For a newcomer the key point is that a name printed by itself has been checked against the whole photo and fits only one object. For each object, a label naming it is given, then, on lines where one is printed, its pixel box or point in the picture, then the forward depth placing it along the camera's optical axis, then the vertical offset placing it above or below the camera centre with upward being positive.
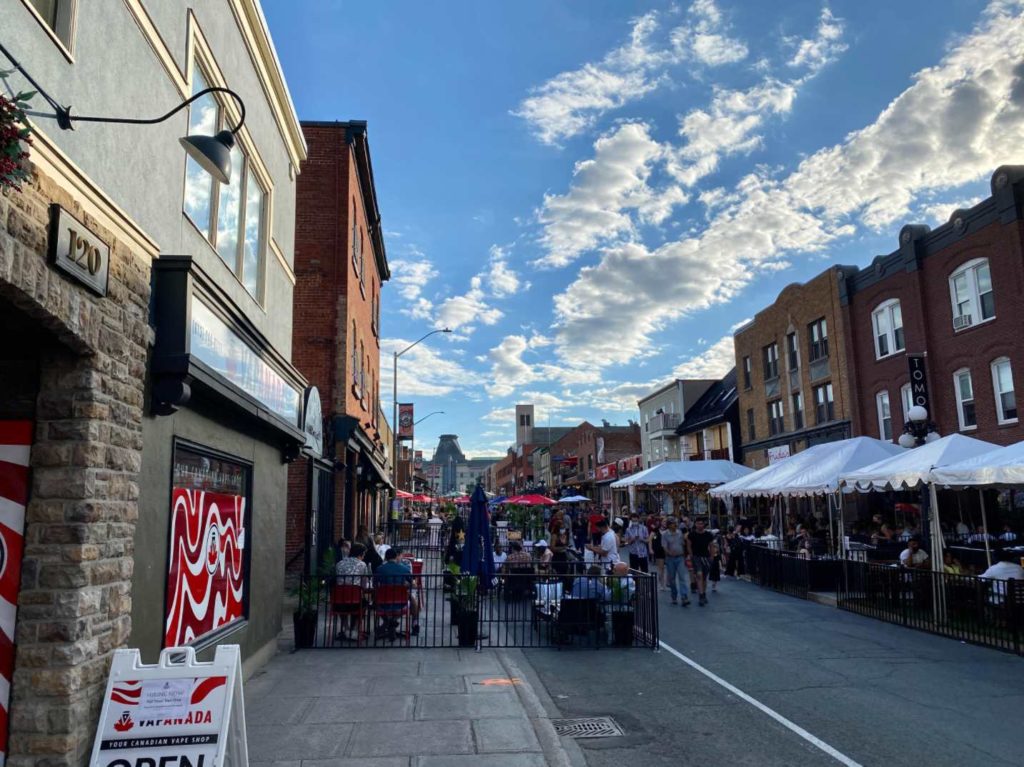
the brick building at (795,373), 29.80 +5.79
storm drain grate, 6.94 -2.03
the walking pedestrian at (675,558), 15.12 -1.03
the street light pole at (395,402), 36.81 +5.61
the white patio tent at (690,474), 24.36 +1.12
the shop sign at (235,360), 6.62 +1.66
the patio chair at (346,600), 11.16 -1.23
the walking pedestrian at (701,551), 15.42 -0.91
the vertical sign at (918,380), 23.91 +3.86
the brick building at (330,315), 17.55 +5.00
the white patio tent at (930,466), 12.62 +0.63
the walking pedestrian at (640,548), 18.78 -0.98
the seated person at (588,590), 11.39 -1.20
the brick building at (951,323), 21.17 +5.72
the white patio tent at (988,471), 10.98 +0.45
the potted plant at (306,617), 10.70 -1.40
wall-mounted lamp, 4.91 +2.59
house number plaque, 4.47 +1.71
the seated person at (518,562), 15.12 -1.01
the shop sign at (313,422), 12.76 +1.68
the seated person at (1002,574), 10.96 -1.10
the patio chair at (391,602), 11.27 -1.29
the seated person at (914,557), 13.78 -1.00
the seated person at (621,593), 11.20 -1.25
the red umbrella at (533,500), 28.96 +0.46
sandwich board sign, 4.71 -1.23
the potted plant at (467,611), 10.84 -1.41
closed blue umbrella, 11.69 -0.55
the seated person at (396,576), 11.20 -0.89
